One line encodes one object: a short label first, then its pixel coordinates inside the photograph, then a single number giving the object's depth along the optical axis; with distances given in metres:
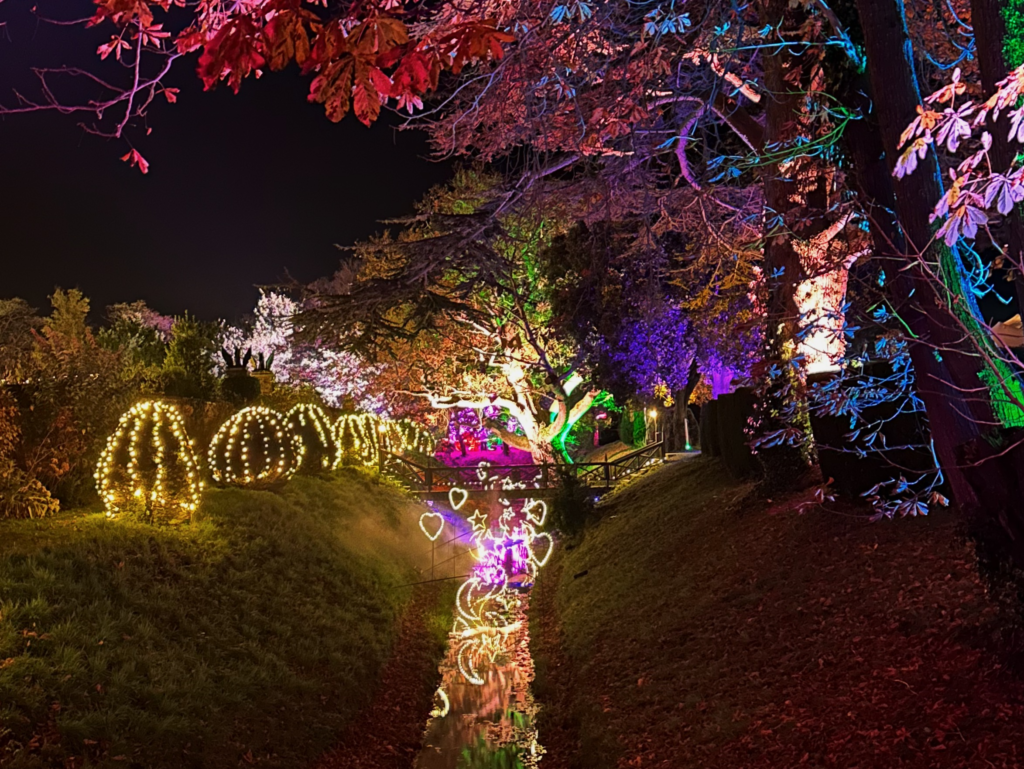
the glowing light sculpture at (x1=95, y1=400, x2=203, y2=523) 11.50
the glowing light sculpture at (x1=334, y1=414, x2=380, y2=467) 22.19
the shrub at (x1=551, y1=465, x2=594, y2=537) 19.73
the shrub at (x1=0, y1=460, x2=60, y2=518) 10.59
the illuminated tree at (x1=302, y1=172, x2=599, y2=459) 25.02
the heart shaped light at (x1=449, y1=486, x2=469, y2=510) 23.55
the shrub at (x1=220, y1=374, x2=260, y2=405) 20.11
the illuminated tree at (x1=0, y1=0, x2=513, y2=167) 3.55
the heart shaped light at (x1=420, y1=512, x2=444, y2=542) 21.63
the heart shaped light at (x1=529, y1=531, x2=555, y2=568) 19.66
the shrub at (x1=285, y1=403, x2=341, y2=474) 19.31
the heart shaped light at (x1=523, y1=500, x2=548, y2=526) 21.86
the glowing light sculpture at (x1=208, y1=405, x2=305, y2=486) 15.18
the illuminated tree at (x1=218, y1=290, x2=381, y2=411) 35.66
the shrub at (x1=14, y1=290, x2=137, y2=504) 11.46
